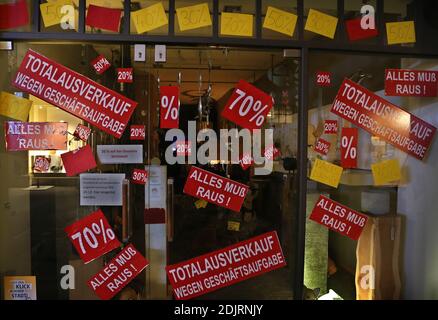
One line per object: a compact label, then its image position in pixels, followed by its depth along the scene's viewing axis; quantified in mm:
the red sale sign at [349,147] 2557
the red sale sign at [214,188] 2527
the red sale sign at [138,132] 2459
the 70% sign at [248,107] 2518
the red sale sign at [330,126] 2549
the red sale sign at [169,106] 2500
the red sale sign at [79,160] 2420
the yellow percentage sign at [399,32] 2416
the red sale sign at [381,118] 2535
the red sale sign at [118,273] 2475
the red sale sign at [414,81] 2539
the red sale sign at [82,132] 2393
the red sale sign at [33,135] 2340
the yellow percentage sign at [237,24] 2318
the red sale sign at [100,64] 2370
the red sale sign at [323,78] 2451
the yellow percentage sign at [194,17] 2328
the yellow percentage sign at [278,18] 2346
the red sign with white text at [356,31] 2402
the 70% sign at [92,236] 2459
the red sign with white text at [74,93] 2336
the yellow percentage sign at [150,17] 2307
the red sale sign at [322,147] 2541
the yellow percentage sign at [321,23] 2363
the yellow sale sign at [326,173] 2533
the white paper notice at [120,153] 2430
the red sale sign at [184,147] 2543
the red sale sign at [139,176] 2493
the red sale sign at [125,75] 2434
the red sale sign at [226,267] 2516
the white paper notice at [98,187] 2447
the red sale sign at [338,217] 2537
